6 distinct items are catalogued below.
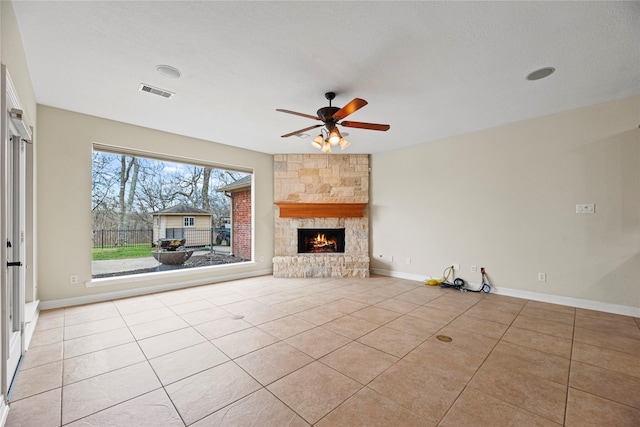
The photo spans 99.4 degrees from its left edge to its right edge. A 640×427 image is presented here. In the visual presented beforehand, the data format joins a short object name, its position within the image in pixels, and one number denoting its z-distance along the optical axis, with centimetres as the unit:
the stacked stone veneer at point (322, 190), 607
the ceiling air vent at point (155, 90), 313
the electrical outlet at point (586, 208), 367
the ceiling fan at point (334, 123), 315
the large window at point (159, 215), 437
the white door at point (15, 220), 205
